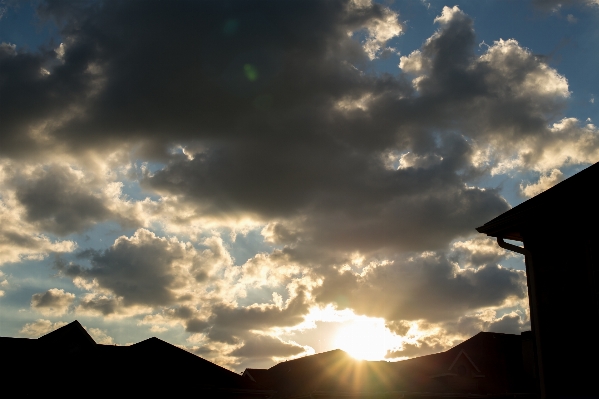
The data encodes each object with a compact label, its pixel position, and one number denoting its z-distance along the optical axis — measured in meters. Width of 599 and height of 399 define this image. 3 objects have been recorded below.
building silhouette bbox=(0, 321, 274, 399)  26.56
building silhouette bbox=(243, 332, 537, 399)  32.03
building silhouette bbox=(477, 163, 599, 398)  10.15
